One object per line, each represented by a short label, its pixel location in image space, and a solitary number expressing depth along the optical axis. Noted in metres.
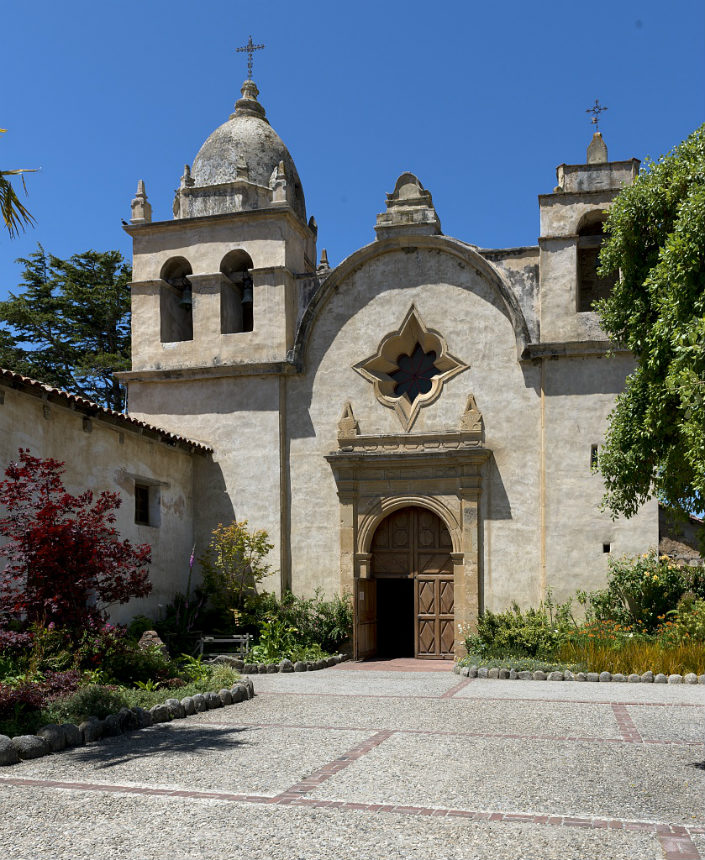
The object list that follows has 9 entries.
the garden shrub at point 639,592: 16.12
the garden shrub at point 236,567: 18.36
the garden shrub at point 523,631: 15.88
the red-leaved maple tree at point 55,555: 10.59
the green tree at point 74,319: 29.12
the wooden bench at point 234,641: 16.81
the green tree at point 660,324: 7.59
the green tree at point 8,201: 9.04
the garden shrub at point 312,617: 17.99
